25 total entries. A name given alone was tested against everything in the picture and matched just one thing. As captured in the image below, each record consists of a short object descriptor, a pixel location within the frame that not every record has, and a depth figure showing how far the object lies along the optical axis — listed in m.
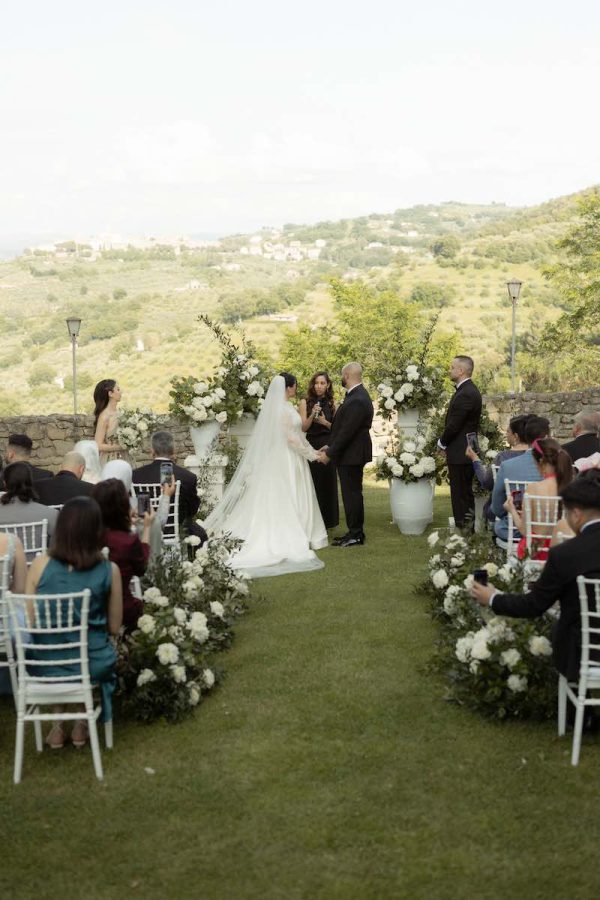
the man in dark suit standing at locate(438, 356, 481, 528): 8.72
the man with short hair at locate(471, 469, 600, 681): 3.90
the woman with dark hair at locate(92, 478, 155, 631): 4.48
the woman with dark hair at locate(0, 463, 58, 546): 5.22
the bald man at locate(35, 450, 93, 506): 5.92
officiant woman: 9.84
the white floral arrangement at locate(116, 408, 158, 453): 10.44
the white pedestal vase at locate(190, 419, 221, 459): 9.55
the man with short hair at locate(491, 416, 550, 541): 6.24
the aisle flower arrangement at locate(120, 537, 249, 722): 4.61
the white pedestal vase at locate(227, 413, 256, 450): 9.95
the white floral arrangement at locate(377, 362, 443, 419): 10.05
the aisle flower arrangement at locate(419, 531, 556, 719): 4.42
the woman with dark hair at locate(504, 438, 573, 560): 5.29
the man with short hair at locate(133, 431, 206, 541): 6.79
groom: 9.18
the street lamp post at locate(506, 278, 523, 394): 26.16
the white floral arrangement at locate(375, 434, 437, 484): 9.55
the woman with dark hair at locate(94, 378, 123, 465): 8.12
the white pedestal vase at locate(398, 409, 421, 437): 10.30
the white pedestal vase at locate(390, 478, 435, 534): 9.76
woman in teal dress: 3.98
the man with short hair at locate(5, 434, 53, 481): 6.29
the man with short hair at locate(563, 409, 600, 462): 7.01
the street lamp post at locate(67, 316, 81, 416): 26.39
